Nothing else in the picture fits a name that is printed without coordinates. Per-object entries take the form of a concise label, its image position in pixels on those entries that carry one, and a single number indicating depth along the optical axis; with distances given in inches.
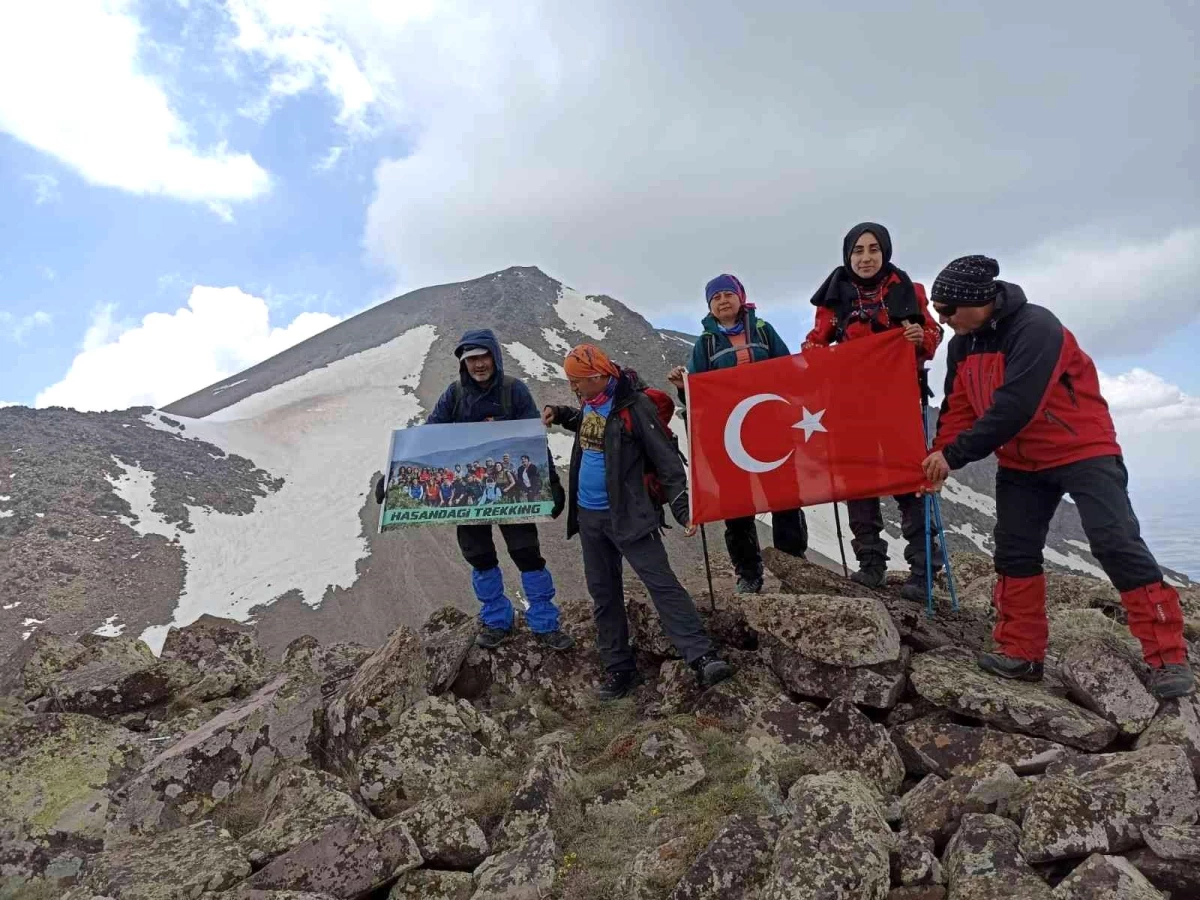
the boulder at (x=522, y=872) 157.5
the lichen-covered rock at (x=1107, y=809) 140.9
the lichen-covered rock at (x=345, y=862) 163.9
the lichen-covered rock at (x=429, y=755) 209.0
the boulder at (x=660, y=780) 191.2
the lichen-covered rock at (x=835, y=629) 220.5
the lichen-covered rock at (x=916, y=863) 140.8
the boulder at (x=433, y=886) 164.2
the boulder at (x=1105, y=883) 124.8
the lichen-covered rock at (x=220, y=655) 327.7
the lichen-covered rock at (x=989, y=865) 133.3
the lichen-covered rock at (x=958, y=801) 157.8
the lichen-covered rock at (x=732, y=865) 144.4
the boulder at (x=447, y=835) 175.0
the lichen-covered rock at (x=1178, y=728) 175.8
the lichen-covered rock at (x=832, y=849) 135.0
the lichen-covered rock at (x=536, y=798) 181.0
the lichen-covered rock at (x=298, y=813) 176.6
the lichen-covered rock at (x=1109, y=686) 189.5
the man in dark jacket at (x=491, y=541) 292.8
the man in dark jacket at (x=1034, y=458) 195.3
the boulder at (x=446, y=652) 273.7
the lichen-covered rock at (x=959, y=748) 181.8
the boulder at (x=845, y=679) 216.5
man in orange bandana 242.4
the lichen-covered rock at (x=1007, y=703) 187.8
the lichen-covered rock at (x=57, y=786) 212.7
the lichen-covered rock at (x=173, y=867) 164.1
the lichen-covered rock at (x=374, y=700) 240.7
